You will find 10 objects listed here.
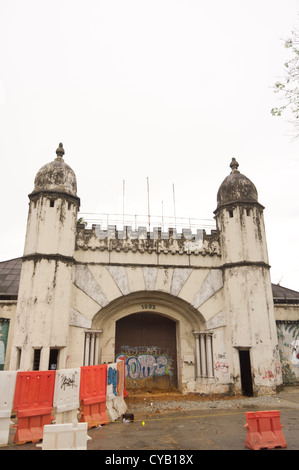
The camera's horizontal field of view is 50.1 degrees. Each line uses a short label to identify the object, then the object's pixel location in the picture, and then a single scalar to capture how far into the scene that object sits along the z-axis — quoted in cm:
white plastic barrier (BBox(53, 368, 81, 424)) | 769
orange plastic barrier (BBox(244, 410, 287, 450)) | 629
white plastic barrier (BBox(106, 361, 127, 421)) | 916
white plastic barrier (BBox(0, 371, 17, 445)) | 682
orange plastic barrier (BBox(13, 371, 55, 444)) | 708
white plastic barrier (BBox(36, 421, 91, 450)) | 575
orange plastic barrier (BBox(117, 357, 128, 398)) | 1047
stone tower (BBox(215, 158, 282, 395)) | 1286
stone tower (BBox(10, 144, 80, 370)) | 1153
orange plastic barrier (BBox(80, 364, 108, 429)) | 821
